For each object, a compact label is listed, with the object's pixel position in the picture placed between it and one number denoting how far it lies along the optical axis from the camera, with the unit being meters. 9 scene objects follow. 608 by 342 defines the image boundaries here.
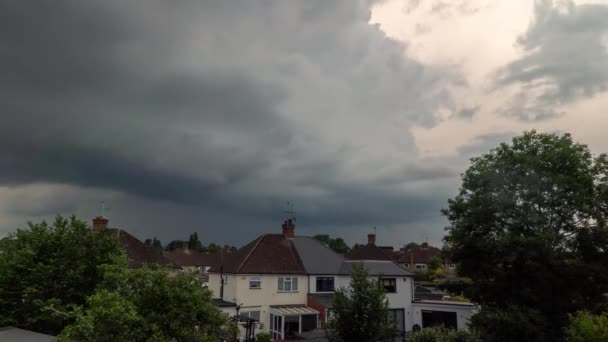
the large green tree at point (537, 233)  23.53
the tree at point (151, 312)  12.80
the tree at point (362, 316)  19.88
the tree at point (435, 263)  79.75
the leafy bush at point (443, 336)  19.30
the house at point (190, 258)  91.38
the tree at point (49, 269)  23.38
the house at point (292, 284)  38.47
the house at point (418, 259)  92.81
